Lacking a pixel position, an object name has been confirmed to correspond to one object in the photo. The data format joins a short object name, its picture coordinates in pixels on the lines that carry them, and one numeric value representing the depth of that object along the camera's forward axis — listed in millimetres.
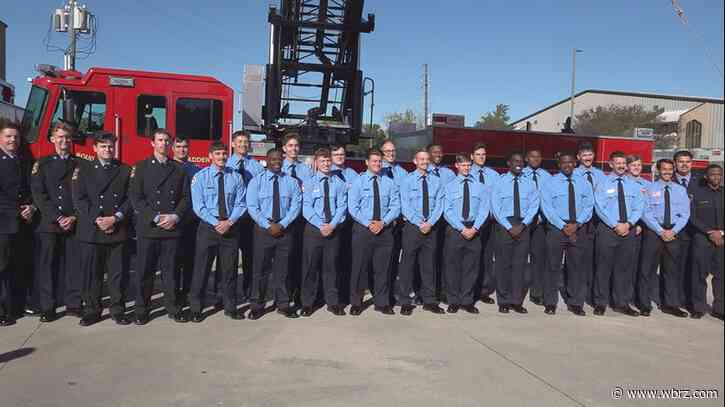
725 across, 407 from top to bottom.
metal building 39578
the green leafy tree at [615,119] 39062
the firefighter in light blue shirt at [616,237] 6480
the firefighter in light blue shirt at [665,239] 6555
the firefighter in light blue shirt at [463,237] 6363
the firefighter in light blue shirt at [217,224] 5766
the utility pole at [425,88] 45531
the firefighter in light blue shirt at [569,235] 6480
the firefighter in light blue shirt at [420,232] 6293
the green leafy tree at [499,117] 51028
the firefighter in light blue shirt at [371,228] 6191
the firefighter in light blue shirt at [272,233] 5918
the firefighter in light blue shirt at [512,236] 6445
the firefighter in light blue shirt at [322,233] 6066
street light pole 35400
